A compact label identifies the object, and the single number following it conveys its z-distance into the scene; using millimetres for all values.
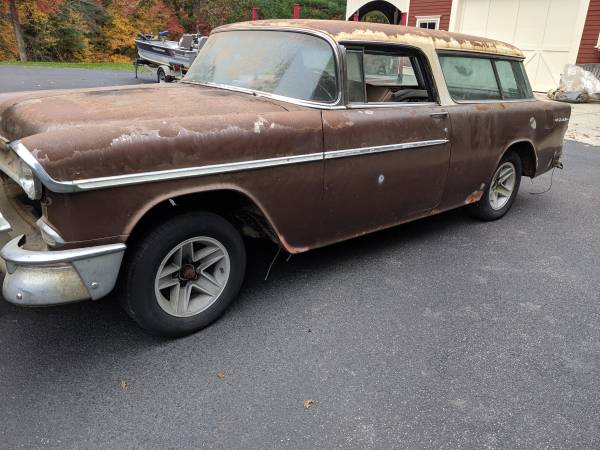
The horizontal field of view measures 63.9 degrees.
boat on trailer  13078
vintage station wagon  2279
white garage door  14297
